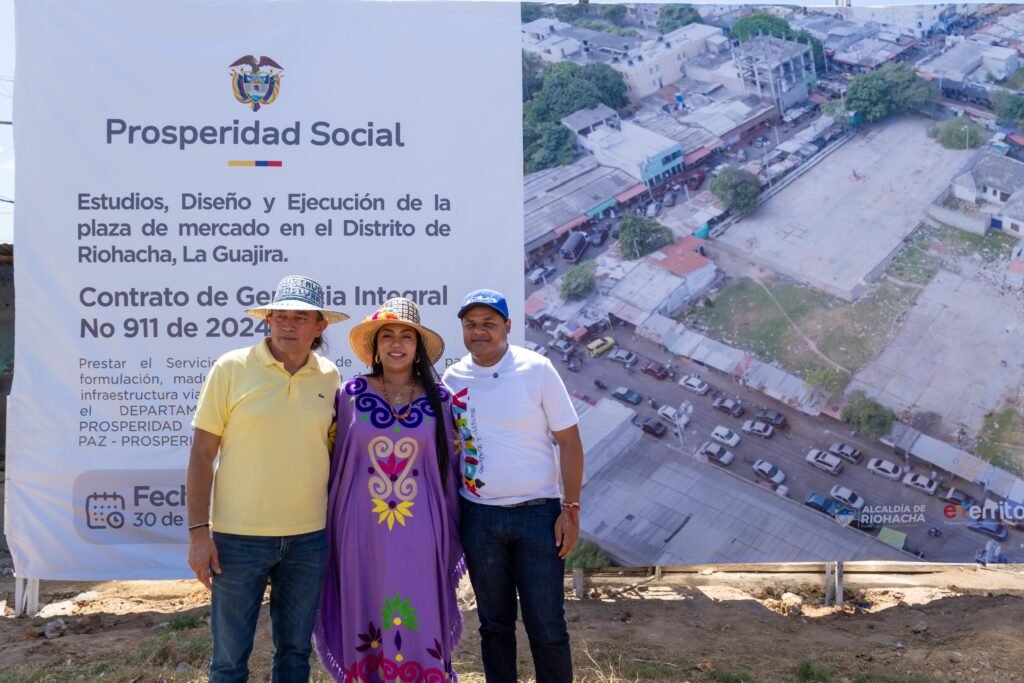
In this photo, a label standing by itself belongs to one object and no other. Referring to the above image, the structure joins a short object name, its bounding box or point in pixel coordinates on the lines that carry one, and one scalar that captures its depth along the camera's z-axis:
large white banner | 4.55
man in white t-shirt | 2.87
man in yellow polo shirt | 2.72
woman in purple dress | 2.80
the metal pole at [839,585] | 4.79
